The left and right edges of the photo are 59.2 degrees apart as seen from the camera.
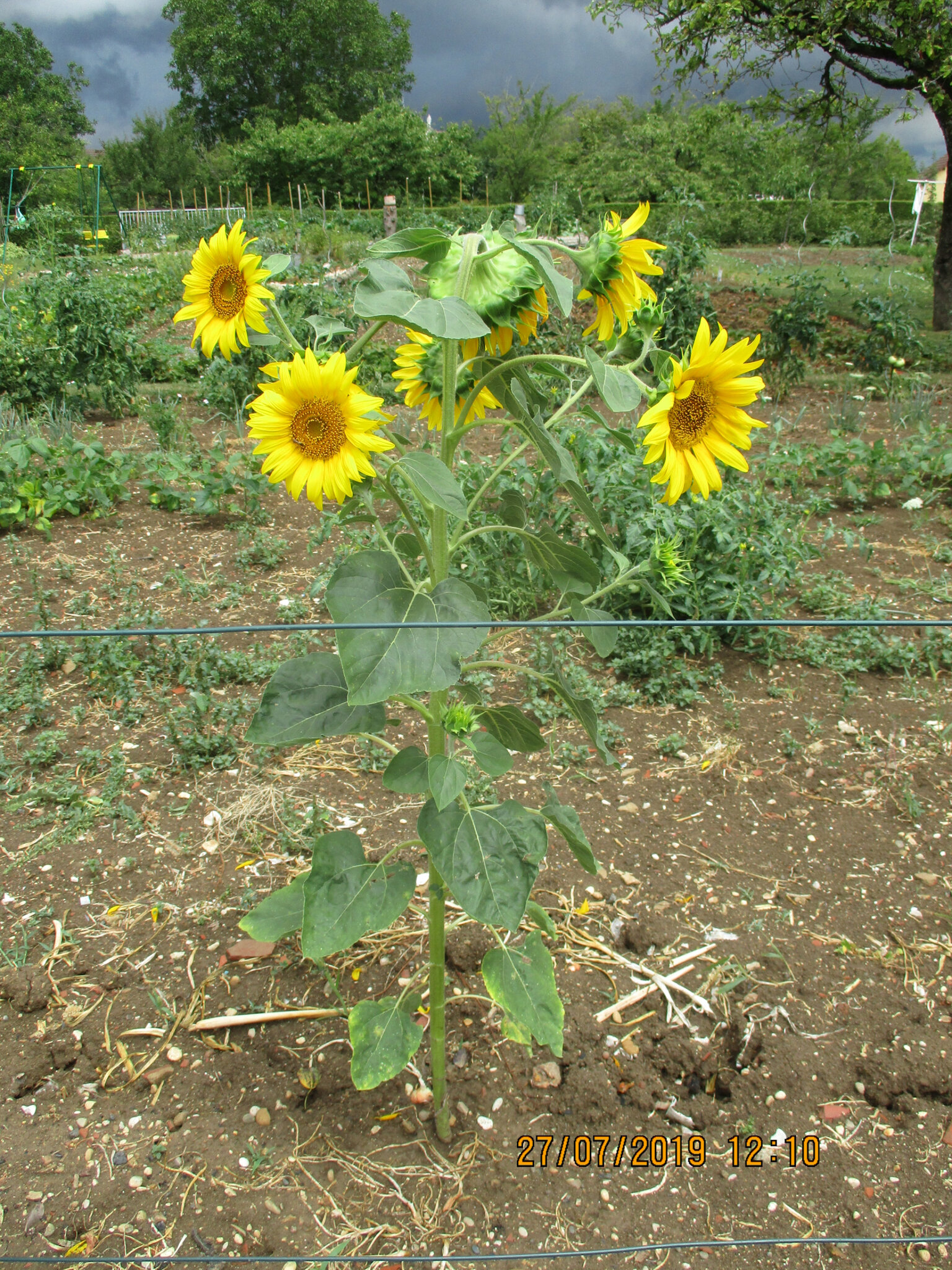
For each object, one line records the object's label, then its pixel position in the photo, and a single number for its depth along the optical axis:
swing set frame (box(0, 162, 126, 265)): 10.82
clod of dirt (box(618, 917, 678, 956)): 1.96
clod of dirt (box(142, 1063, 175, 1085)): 1.64
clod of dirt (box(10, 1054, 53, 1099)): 1.60
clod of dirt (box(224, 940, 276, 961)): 1.88
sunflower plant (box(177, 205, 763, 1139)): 1.04
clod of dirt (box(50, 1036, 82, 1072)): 1.65
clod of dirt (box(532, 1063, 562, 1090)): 1.67
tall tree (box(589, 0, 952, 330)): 7.43
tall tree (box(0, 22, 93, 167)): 35.94
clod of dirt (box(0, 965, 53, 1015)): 1.75
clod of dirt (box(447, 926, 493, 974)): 1.89
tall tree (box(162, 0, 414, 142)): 39.72
